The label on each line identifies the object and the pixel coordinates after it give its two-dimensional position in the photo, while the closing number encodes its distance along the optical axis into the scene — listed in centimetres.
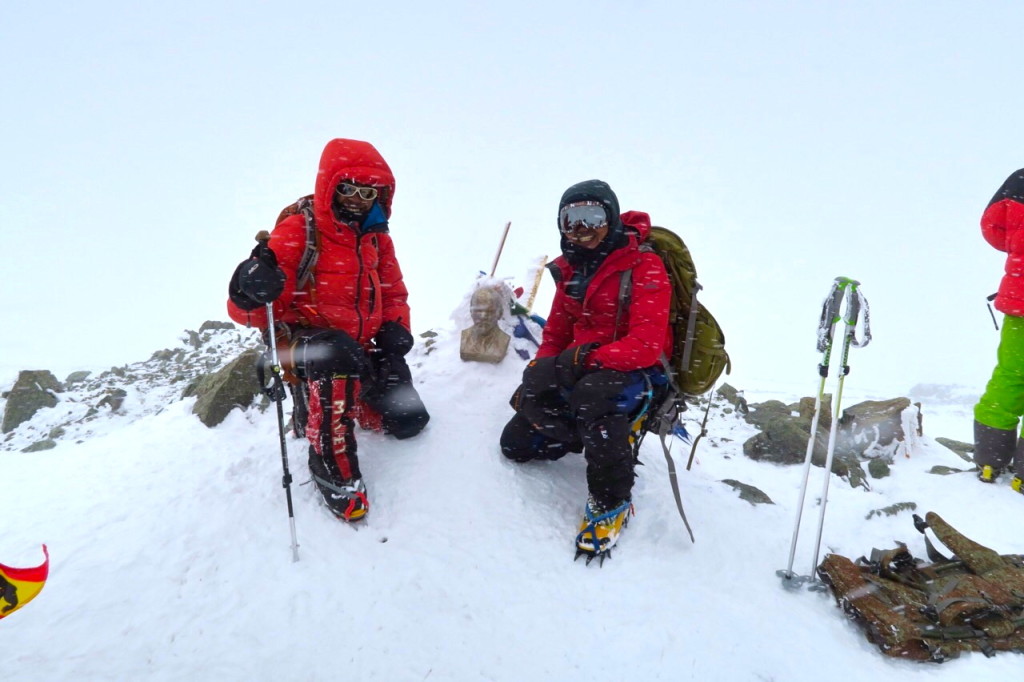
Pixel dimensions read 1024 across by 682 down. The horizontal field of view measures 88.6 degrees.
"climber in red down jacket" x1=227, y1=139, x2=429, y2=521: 395
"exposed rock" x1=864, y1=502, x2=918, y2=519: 492
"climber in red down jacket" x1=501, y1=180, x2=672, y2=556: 390
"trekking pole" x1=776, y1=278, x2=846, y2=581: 365
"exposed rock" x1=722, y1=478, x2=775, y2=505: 530
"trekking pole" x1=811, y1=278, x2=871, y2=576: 360
